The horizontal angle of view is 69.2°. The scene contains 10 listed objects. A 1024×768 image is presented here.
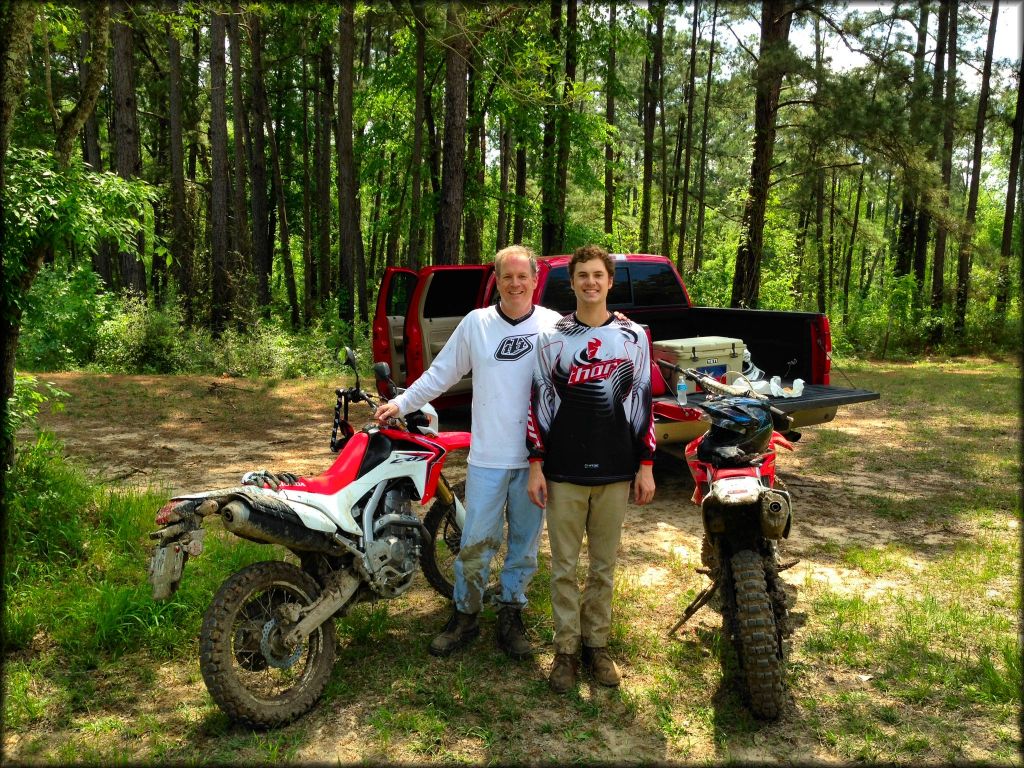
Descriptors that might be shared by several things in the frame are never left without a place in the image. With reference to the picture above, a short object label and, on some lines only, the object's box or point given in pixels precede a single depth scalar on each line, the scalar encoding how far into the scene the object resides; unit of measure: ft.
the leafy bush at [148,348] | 42.09
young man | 10.21
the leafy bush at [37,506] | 13.39
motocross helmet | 11.50
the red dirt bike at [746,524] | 9.53
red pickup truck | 19.42
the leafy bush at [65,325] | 39.09
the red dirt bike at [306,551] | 8.94
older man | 10.93
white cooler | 18.97
